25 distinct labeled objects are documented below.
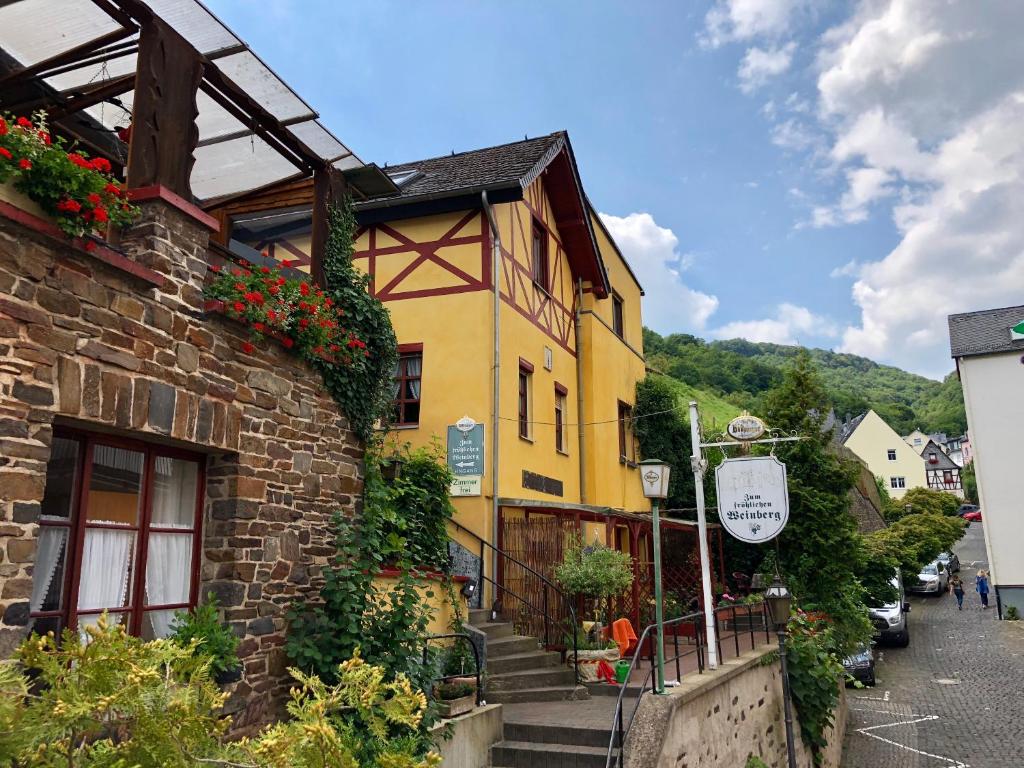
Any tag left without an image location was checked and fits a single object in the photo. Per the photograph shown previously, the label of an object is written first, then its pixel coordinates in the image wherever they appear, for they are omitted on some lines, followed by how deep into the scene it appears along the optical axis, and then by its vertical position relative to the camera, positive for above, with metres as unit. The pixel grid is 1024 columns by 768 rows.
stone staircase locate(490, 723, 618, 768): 7.18 -1.74
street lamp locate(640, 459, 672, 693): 7.98 +0.70
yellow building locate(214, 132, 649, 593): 12.36 +4.07
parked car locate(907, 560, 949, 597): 32.56 -1.27
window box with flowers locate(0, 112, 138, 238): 4.31 +2.07
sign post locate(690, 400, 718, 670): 9.27 +0.11
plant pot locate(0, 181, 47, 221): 4.32 +1.92
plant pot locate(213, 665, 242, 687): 5.42 -0.79
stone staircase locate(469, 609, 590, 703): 9.19 -1.36
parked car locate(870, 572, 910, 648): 21.88 -1.98
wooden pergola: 5.58 +3.84
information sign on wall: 12.05 +1.61
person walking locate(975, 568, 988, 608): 29.73 -1.46
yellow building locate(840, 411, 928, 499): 63.38 +7.58
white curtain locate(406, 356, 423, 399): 13.02 +2.97
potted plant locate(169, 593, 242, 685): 5.32 -0.52
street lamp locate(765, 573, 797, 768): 10.28 -0.73
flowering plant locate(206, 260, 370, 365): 5.84 +1.89
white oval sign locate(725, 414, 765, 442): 11.03 +1.67
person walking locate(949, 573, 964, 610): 29.09 -1.48
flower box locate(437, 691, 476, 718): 7.12 -1.35
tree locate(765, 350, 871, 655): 16.70 +0.72
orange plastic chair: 11.12 -1.14
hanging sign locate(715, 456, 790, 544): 10.86 +0.74
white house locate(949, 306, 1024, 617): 27.89 +3.95
